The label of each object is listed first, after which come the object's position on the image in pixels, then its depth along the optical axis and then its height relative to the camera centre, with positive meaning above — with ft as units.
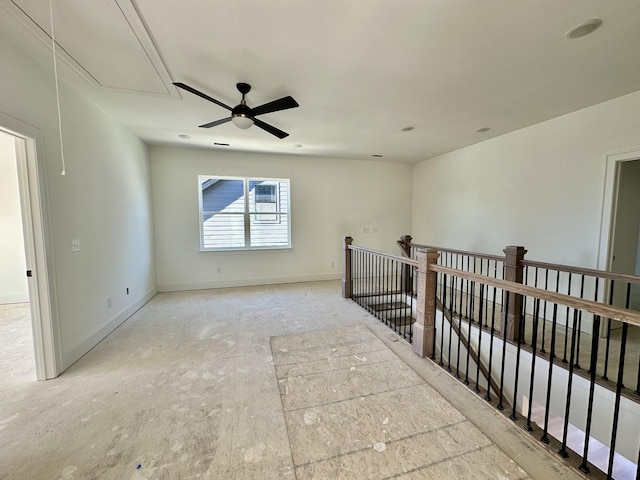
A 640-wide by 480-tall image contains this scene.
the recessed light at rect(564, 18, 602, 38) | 5.73 +4.30
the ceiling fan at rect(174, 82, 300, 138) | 7.58 +3.31
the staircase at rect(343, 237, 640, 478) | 5.04 -4.38
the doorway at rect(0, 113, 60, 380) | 6.88 -0.63
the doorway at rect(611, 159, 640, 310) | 10.16 -0.12
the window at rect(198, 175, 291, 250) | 16.83 +0.44
